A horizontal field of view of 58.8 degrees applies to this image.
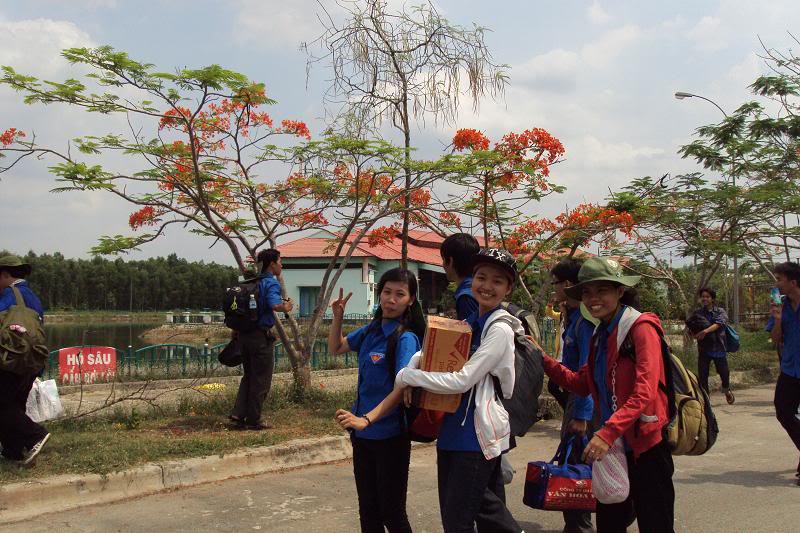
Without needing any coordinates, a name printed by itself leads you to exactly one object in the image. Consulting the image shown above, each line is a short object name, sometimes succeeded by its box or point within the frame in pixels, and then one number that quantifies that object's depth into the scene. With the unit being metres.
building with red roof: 34.56
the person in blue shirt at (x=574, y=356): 4.27
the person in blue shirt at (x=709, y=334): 9.55
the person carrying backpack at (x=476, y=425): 2.99
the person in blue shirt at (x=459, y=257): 3.61
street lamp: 15.96
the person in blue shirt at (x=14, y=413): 5.24
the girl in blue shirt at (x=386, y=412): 3.38
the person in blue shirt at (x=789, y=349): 5.74
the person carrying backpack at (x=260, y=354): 6.91
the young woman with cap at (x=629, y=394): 2.98
